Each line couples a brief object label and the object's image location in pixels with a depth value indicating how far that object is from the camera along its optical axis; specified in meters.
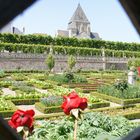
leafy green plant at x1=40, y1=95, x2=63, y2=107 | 12.74
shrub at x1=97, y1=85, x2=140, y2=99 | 16.26
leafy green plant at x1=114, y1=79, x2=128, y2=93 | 17.12
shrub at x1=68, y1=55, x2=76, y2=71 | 34.10
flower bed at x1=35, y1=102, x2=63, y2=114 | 11.96
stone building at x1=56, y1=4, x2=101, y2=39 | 81.00
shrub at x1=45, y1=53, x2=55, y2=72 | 32.16
